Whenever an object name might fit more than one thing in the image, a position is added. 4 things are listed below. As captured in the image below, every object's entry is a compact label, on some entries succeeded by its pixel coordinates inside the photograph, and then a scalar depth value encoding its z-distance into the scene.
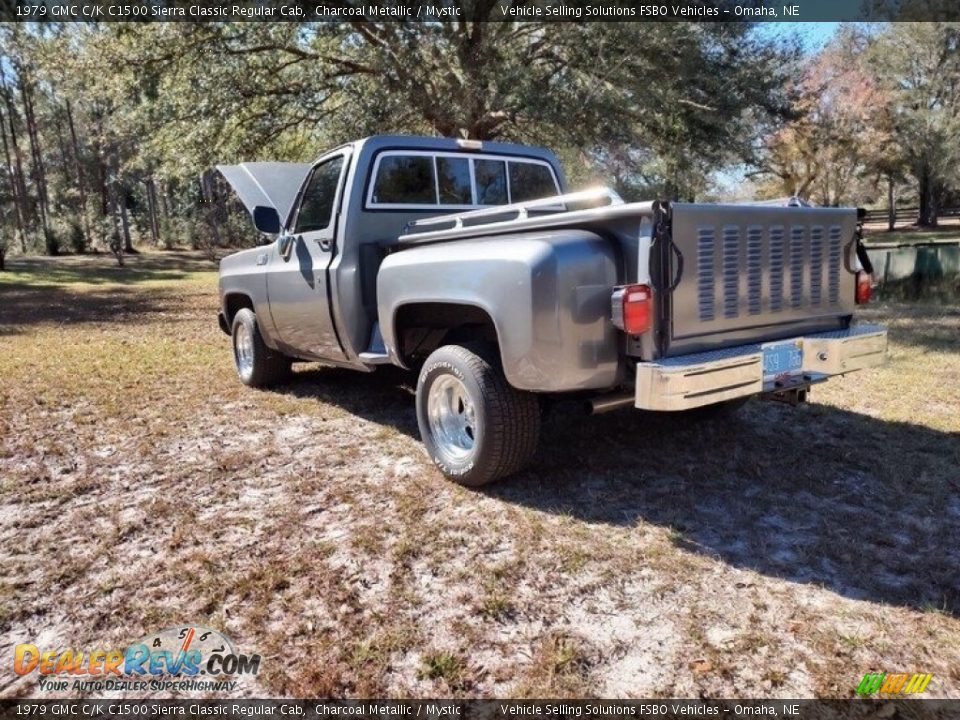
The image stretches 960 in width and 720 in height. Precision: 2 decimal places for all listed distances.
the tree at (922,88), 29.35
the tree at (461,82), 11.67
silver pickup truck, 3.09
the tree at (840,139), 26.69
